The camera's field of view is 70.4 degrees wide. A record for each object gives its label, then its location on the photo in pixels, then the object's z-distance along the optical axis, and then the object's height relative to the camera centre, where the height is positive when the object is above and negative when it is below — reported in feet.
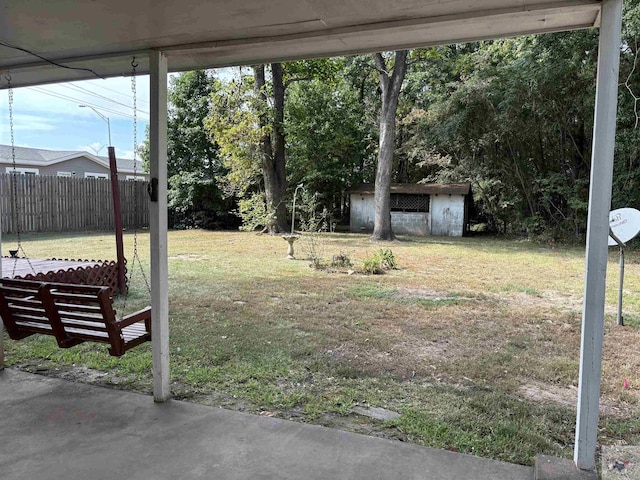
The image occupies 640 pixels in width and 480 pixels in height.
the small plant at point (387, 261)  30.83 -3.33
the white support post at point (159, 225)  9.85 -0.36
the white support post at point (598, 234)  6.97 -0.30
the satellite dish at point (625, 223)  17.48 -0.30
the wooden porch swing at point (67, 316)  9.70 -2.44
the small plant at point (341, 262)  30.56 -3.43
